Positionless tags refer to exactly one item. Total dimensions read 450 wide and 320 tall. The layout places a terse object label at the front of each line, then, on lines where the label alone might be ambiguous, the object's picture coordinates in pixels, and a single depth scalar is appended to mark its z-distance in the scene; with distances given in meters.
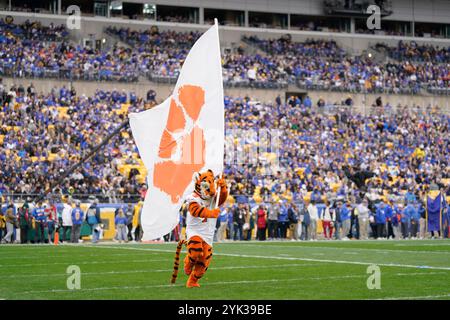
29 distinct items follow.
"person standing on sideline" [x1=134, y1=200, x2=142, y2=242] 28.97
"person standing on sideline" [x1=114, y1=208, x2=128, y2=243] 28.42
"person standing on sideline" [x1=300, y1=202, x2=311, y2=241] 30.95
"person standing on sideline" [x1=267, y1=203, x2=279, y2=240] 30.86
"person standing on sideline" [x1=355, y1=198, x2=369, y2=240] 31.23
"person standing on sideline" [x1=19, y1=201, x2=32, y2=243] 27.34
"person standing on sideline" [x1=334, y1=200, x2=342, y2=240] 31.16
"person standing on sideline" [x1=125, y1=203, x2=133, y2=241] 28.67
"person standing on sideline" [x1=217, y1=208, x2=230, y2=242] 29.69
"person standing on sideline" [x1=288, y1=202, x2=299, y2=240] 30.90
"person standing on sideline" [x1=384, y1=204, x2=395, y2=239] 31.70
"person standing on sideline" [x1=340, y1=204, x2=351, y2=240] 31.06
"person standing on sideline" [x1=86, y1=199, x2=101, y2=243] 28.17
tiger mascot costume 12.23
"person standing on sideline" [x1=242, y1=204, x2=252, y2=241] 30.48
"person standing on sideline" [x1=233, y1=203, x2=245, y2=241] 30.41
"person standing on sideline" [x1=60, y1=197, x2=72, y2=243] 27.62
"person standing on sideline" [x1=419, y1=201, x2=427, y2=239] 32.84
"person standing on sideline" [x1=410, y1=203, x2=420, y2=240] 32.28
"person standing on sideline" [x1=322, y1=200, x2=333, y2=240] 31.62
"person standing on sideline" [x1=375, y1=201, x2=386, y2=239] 31.55
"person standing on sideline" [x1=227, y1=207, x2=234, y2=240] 30.48
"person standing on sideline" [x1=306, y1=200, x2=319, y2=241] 31.00
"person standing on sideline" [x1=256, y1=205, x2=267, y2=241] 30.20
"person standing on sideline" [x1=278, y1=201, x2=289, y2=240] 30.95
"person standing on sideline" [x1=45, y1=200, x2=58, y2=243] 27.53
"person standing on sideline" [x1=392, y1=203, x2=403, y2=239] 32.28
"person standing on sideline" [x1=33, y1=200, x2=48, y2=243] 27.20
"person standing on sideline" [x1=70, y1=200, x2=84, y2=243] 27.58
